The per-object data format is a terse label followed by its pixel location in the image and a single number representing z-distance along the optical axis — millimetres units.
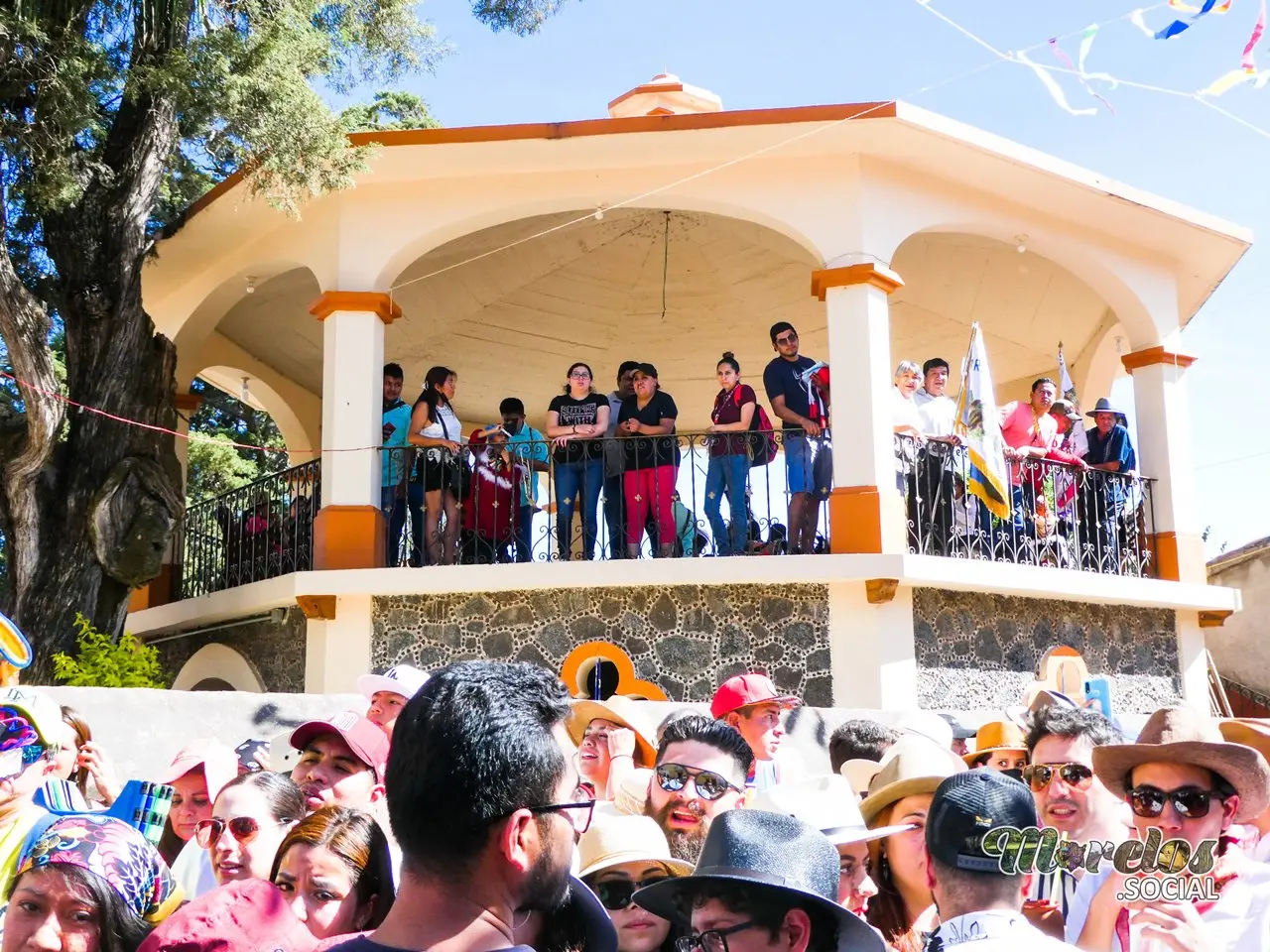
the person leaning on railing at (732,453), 10234
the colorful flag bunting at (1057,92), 6754
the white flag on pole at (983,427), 9953
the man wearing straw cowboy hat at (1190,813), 2939
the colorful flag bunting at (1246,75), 5984
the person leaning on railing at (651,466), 10453
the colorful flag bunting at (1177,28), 5949
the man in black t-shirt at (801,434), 10305
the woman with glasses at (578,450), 10445
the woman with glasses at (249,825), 3719
